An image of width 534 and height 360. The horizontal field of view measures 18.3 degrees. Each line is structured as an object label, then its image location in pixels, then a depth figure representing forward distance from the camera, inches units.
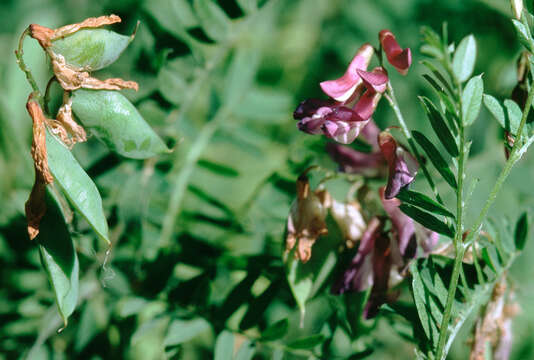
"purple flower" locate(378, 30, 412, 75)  13.5
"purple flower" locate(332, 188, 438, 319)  14.1
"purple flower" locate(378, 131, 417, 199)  13.3
